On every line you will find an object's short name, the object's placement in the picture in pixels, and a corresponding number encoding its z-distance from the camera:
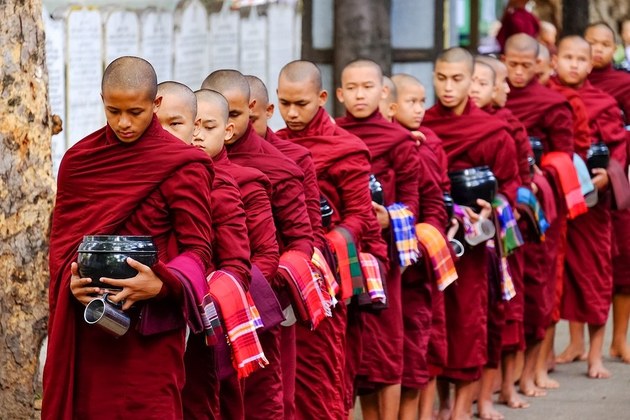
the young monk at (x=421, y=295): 11.39
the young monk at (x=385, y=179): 10.96
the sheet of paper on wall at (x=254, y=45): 14.50
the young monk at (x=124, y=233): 7.53
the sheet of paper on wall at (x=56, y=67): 11.70
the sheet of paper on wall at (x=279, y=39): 14.82
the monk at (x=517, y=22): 20.39
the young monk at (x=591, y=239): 14.82
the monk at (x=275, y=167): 9.09
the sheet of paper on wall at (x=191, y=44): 13.34
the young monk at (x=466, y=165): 12.11
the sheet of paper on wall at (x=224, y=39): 14.06
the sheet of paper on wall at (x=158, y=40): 12.73
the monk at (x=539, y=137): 13.61
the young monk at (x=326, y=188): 9.97
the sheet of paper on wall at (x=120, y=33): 12.24
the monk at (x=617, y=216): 15.54
